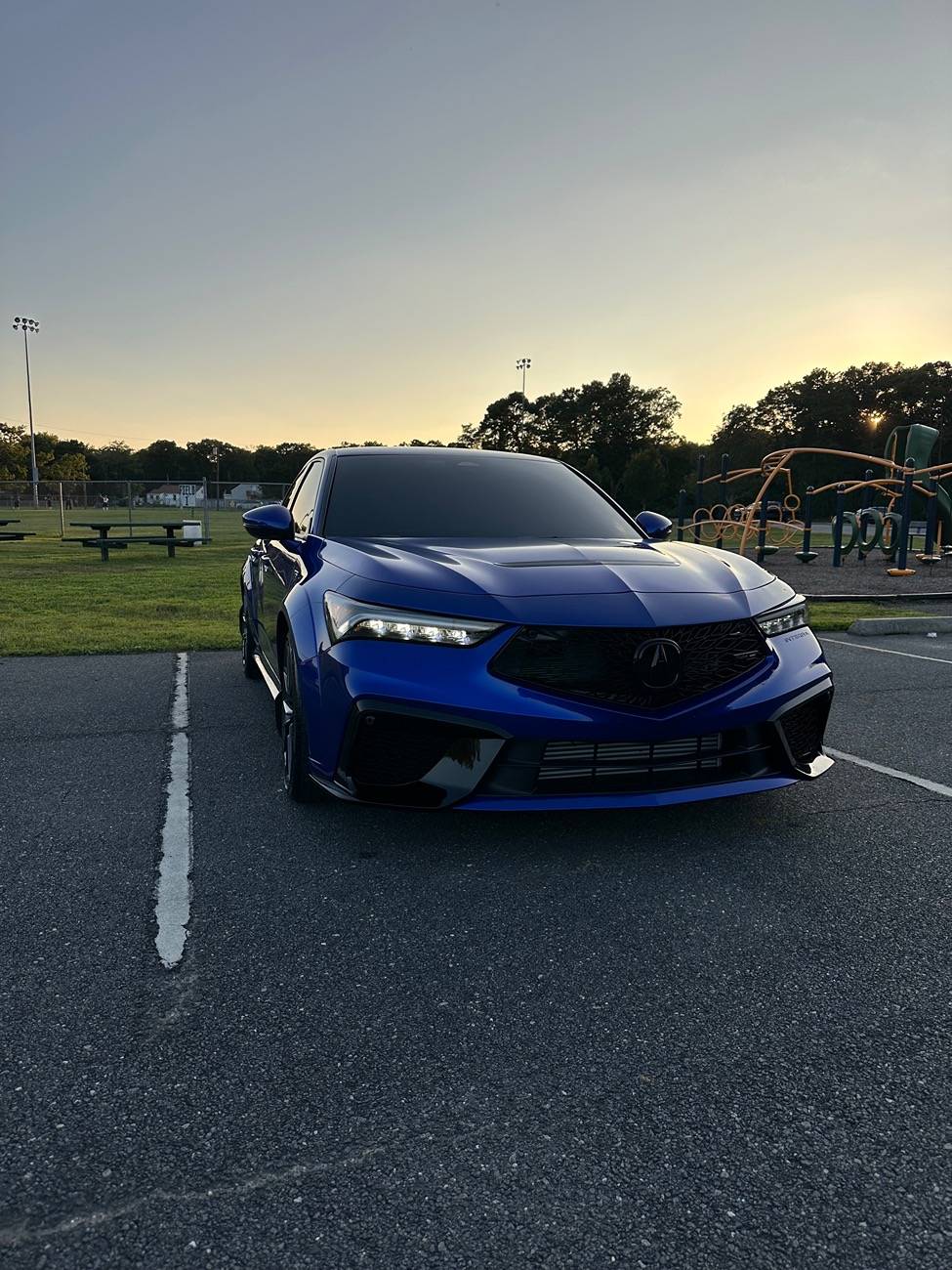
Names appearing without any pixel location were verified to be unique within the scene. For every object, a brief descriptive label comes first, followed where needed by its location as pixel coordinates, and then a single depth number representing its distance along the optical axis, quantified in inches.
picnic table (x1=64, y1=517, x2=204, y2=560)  641.6
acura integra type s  111.6
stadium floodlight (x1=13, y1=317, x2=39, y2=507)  3088.1
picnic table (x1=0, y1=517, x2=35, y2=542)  751.2
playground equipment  697.4
